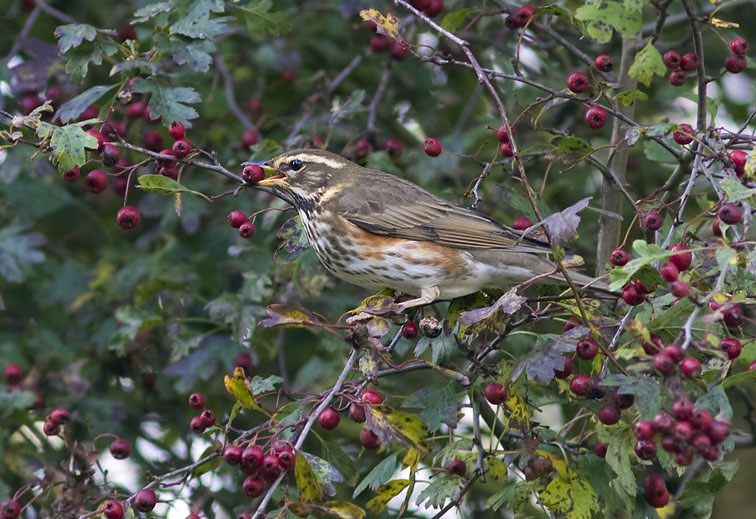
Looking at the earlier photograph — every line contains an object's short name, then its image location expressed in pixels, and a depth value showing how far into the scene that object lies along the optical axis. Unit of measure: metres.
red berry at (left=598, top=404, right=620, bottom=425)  5.80
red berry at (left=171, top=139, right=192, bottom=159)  7.11
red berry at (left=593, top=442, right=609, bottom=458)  6.39
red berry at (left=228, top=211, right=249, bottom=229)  7.60
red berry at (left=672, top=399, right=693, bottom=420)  4.91
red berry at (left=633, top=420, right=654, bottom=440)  5.12
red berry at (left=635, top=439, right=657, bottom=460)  5.44
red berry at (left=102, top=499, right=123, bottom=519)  6.11
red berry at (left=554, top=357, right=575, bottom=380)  6.00
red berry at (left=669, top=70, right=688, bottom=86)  7.35
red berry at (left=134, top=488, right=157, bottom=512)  6.18
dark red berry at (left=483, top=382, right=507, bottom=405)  6.41
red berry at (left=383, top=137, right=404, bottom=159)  9.62
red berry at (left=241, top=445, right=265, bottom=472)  5.80
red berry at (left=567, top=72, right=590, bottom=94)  7.21
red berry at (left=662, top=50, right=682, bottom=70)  7.29
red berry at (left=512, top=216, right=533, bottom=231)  8.13
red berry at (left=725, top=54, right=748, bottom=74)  7.45
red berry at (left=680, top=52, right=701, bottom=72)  7.25
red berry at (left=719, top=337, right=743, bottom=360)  5.61
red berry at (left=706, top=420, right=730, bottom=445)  4.96
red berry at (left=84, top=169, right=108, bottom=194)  7.51
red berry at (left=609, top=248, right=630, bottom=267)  6.34
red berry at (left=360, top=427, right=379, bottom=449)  6.73
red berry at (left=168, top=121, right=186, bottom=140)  7.54
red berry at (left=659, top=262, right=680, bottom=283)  5.34
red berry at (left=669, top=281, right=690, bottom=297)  5.06
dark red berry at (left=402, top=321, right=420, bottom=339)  7.09
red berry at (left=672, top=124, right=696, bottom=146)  6.60
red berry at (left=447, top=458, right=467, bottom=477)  6.64
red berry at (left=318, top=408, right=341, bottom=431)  6.83
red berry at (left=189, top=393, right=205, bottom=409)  6.84
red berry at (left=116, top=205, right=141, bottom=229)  7.47
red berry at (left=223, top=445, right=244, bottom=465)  5.92
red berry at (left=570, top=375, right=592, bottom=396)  5.85
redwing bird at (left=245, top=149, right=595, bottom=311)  8.41
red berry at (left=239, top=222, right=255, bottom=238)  7.34
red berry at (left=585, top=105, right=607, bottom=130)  7.27
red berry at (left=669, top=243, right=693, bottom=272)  5.63
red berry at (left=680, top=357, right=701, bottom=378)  5.02
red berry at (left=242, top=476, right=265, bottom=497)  6.01
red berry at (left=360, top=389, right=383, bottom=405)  6.10
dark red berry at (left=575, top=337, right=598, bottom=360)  5.97
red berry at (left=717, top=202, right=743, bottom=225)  5.43
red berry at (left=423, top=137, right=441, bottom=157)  7.94
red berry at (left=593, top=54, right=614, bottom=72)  7.42
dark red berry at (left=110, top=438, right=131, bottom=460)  7.92
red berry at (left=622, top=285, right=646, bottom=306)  6.10
